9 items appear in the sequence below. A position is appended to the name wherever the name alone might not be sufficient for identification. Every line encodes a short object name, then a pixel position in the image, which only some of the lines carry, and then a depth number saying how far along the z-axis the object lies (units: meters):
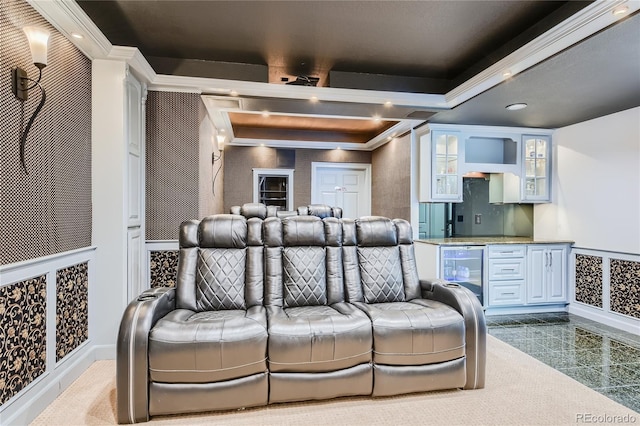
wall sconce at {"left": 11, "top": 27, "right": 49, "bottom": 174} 1.88
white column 2.79
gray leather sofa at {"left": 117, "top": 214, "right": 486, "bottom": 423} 1.96
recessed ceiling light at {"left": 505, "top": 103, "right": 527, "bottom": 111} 3.74
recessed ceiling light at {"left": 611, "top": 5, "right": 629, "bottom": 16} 2.00
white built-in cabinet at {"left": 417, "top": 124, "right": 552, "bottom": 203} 4.66
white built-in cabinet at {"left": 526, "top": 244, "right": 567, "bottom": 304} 4.40
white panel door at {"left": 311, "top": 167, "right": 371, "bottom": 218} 6.86
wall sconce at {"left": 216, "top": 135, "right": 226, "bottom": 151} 5.42
